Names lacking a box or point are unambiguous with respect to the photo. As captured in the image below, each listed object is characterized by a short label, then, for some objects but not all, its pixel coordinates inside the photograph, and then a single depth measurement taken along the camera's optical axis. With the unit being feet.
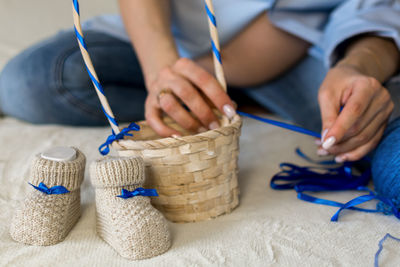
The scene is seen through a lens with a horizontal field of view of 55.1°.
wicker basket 1.57
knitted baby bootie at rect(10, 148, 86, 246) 1.49
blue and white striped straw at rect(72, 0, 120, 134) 1.57
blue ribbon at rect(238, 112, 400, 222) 1.74
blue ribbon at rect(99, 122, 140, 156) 1.67
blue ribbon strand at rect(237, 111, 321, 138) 1.89
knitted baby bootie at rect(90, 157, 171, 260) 1.42
